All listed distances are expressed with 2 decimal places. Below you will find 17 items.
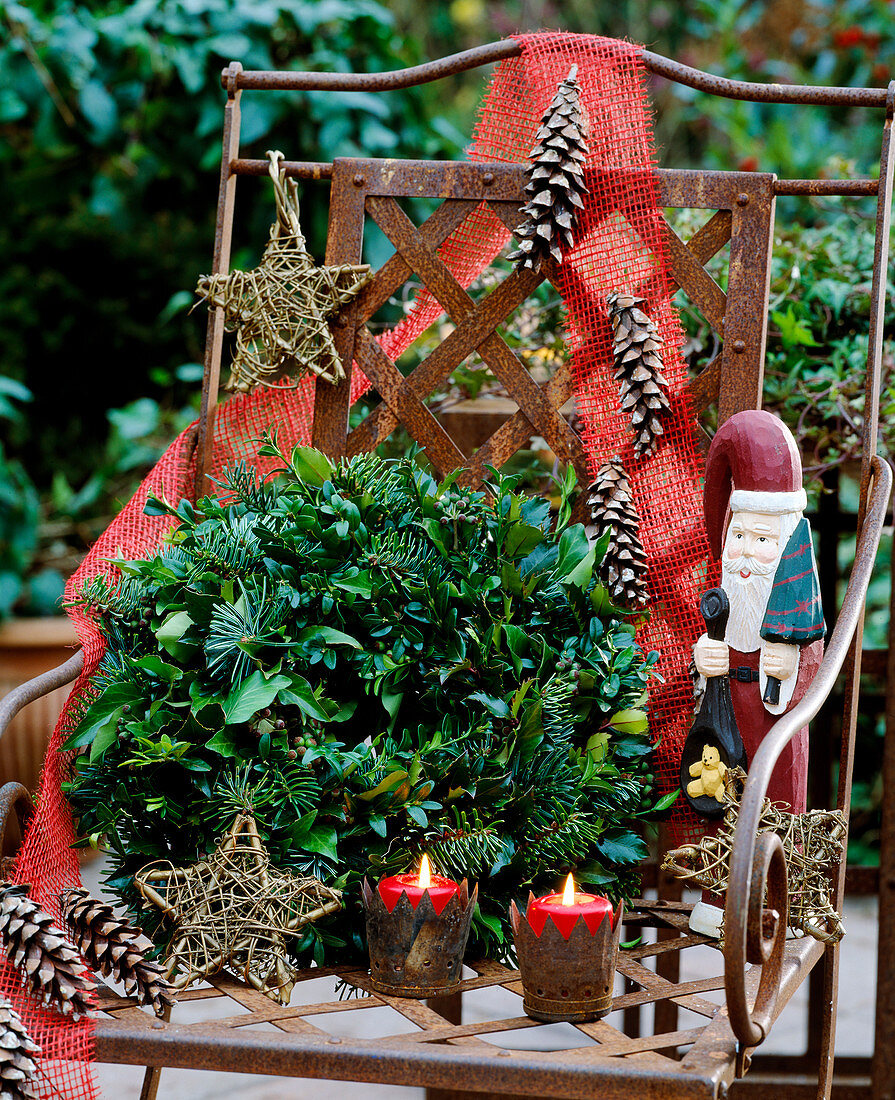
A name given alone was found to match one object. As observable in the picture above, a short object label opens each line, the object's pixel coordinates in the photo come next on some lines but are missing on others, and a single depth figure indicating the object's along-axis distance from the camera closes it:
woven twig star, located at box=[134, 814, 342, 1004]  2.34
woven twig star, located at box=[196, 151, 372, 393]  2.65
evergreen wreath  2.39
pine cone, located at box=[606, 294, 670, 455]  2.57
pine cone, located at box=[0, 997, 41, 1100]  2.25
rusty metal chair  2.24
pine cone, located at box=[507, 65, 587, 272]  2.59
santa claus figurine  2.41
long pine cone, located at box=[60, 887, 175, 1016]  2.32
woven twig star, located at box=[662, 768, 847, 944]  2.40
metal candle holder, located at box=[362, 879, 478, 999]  2.33
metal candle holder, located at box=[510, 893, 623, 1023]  2.30
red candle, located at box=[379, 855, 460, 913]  2.33
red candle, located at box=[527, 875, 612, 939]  2.30
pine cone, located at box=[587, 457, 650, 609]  2.53
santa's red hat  2.42
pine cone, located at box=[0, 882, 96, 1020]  2.30
